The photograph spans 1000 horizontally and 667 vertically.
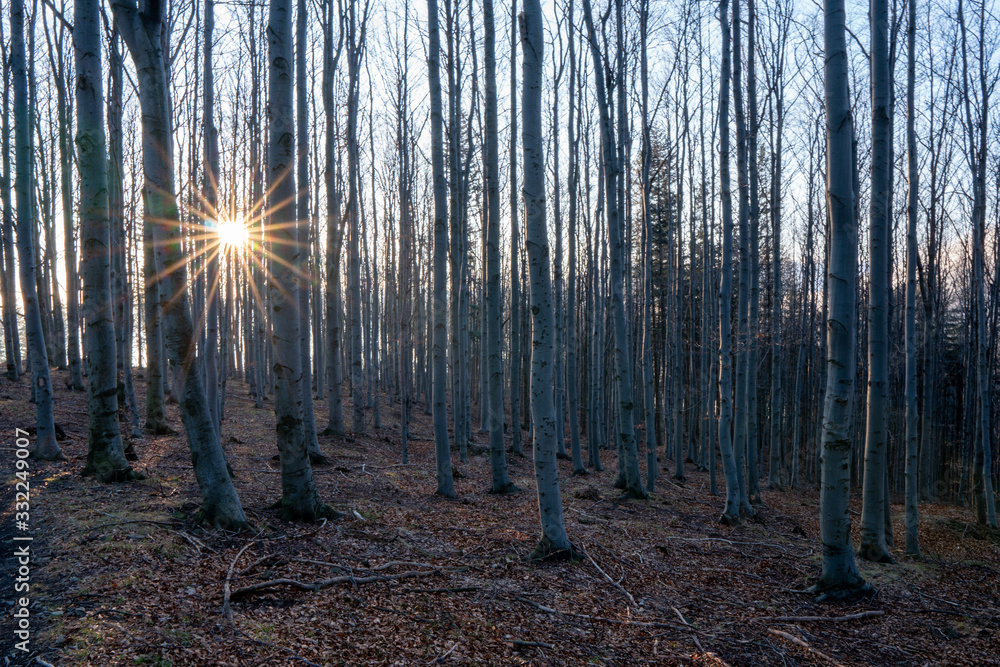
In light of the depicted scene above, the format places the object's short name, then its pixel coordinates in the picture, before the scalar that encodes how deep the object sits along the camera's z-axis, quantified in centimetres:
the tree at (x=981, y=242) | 1111
